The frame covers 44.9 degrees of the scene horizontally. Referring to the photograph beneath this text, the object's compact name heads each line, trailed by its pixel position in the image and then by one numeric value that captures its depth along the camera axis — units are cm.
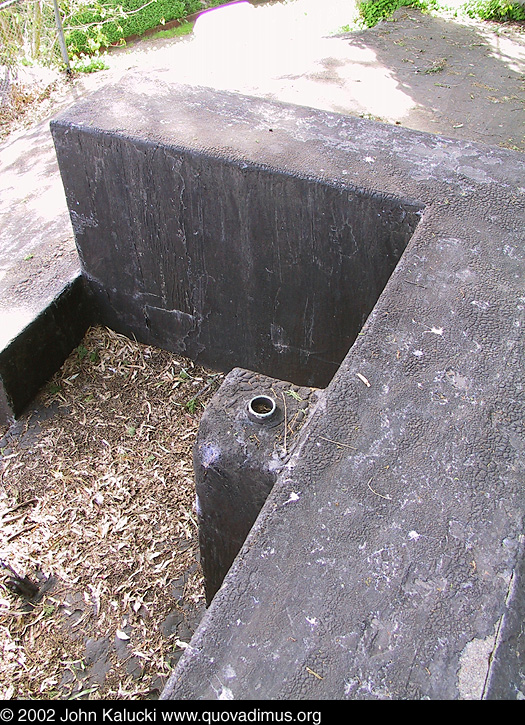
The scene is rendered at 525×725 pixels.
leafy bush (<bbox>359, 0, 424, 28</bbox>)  930
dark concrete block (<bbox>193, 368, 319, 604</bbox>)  242
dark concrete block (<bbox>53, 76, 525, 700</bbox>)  160
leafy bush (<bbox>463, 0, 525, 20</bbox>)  869
